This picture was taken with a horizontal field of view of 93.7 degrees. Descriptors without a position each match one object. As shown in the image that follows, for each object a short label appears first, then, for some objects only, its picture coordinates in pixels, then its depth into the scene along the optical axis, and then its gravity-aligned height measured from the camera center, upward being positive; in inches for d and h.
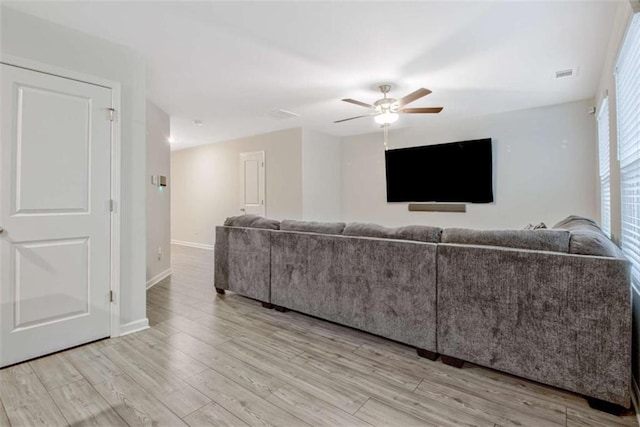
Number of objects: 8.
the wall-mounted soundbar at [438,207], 199.6 +6.2
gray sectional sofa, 62.5 -20.3
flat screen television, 188.4 +29.6
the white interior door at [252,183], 240.5 +27.4
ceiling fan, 136.9 +50.6
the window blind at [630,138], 67.6 +19.4
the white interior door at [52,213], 80.1 +1.4
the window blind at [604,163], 115.6 +21.4
